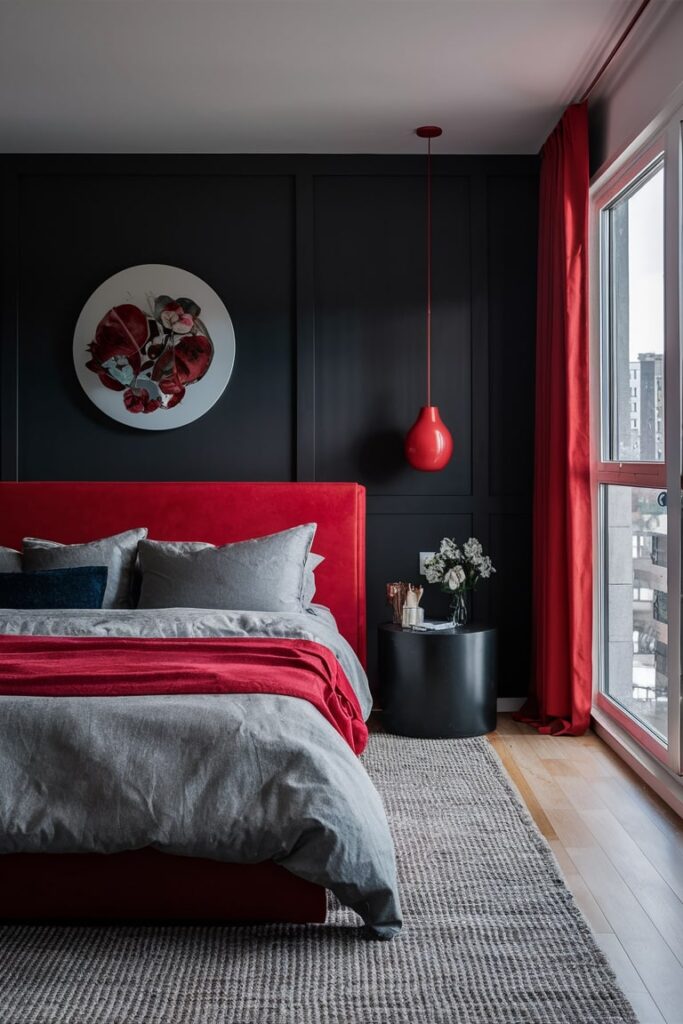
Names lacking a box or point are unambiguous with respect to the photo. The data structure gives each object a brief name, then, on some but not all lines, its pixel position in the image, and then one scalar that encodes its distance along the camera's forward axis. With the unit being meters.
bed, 2.13
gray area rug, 1.89
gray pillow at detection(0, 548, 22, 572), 3.89
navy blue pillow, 3.62
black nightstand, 3.89
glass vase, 4.13
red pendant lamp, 4.25
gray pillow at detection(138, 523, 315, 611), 3.71
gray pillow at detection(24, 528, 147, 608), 3.84
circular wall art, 4.45
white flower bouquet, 4.09
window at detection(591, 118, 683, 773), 3.17
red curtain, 3.94
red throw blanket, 2.46
